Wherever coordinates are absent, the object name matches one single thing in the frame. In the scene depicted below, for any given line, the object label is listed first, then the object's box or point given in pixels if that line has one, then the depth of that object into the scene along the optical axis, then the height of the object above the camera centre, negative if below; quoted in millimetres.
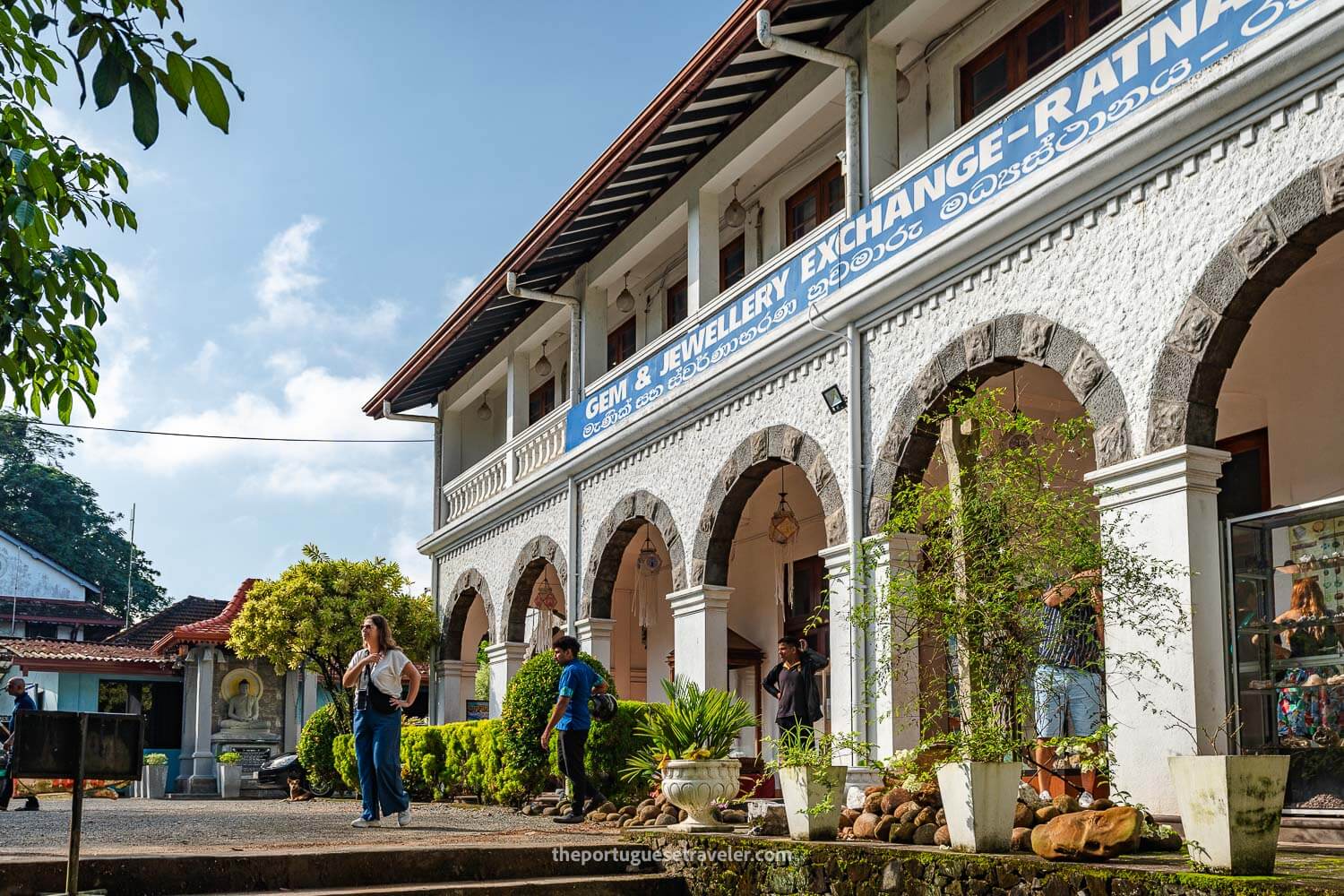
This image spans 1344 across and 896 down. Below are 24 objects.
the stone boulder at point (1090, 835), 6605 -638
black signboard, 6695 -235
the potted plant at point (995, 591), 7051 +507
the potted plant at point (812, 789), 8203 -535
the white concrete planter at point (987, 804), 6930 -517
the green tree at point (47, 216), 4355 +1656
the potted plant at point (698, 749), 9383 -363
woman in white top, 10625 -103
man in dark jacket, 12008 +54
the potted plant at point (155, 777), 25484 -1412
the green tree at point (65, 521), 52031 +6090
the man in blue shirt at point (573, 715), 11383 -168
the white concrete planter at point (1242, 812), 5742 -465
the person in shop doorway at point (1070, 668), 7680 +134
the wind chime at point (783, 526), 15086 +1673
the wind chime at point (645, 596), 19656 +1300
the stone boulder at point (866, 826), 8484 -765
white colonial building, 8250 +2819
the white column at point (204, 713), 27781 -358
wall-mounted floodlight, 12078 +2361
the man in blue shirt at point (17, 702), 14444 -70
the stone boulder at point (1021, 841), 7070 -706
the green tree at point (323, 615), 21031 +1118
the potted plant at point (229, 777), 25281 -1413
